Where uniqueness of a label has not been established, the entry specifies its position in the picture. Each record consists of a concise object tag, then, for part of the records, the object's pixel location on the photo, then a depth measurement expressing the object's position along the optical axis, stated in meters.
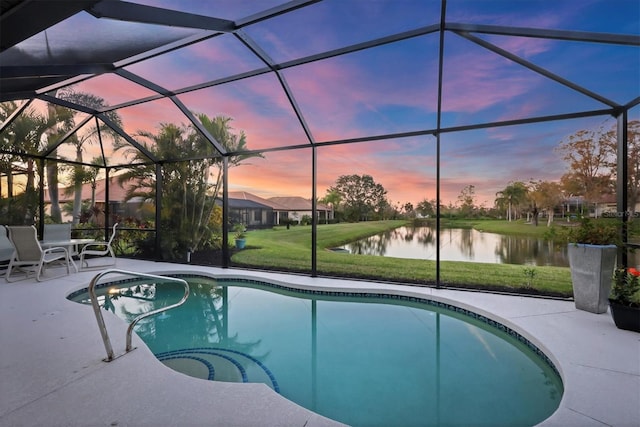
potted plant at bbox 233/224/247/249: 12.61
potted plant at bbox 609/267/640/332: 3.37
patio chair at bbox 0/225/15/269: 6.37
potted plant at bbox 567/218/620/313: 3.86
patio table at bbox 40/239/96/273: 6.45
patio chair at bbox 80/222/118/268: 6.91
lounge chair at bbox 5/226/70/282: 5.80
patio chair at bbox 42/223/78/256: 7.21
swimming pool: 2.55
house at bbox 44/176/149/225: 9.51
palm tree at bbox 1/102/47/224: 7.54
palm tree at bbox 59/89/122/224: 6.59
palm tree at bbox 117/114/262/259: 9.45
